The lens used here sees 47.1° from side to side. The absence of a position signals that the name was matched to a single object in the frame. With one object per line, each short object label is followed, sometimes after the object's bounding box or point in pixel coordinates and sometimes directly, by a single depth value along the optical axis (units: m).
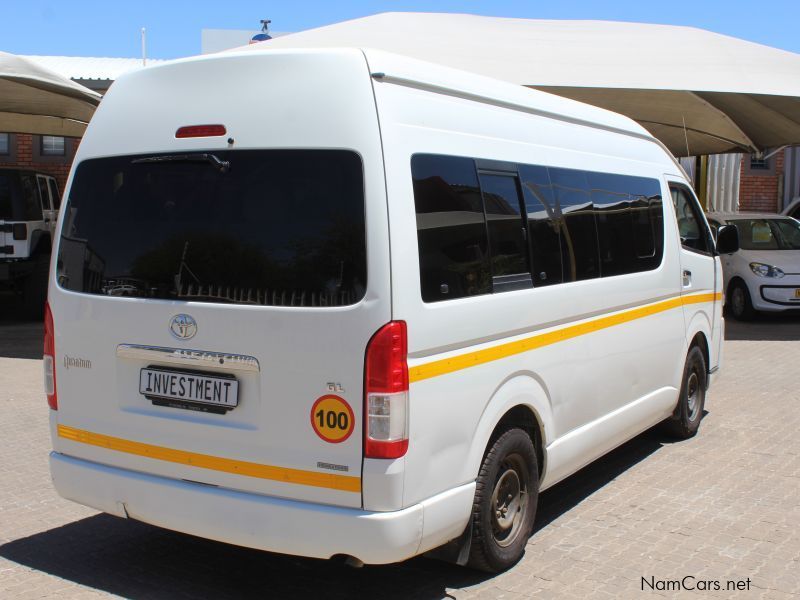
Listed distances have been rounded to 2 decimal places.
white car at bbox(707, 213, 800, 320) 14.31
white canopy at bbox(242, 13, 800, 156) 13.15
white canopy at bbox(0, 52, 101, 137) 11.34
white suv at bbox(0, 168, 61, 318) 13.45
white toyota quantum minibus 3.55
